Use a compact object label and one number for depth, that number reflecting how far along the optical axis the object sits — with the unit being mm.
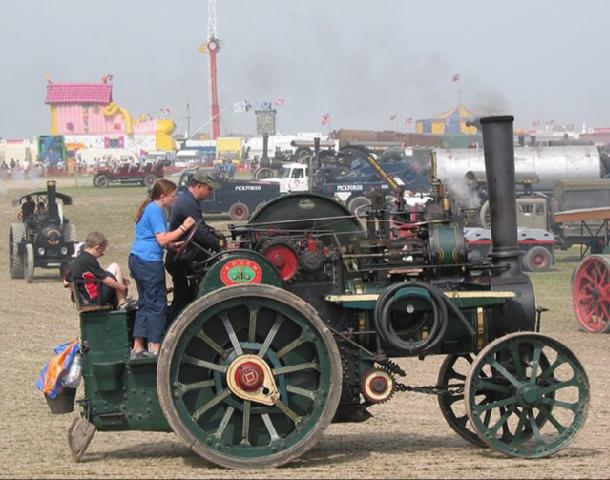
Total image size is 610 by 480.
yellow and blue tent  130875
